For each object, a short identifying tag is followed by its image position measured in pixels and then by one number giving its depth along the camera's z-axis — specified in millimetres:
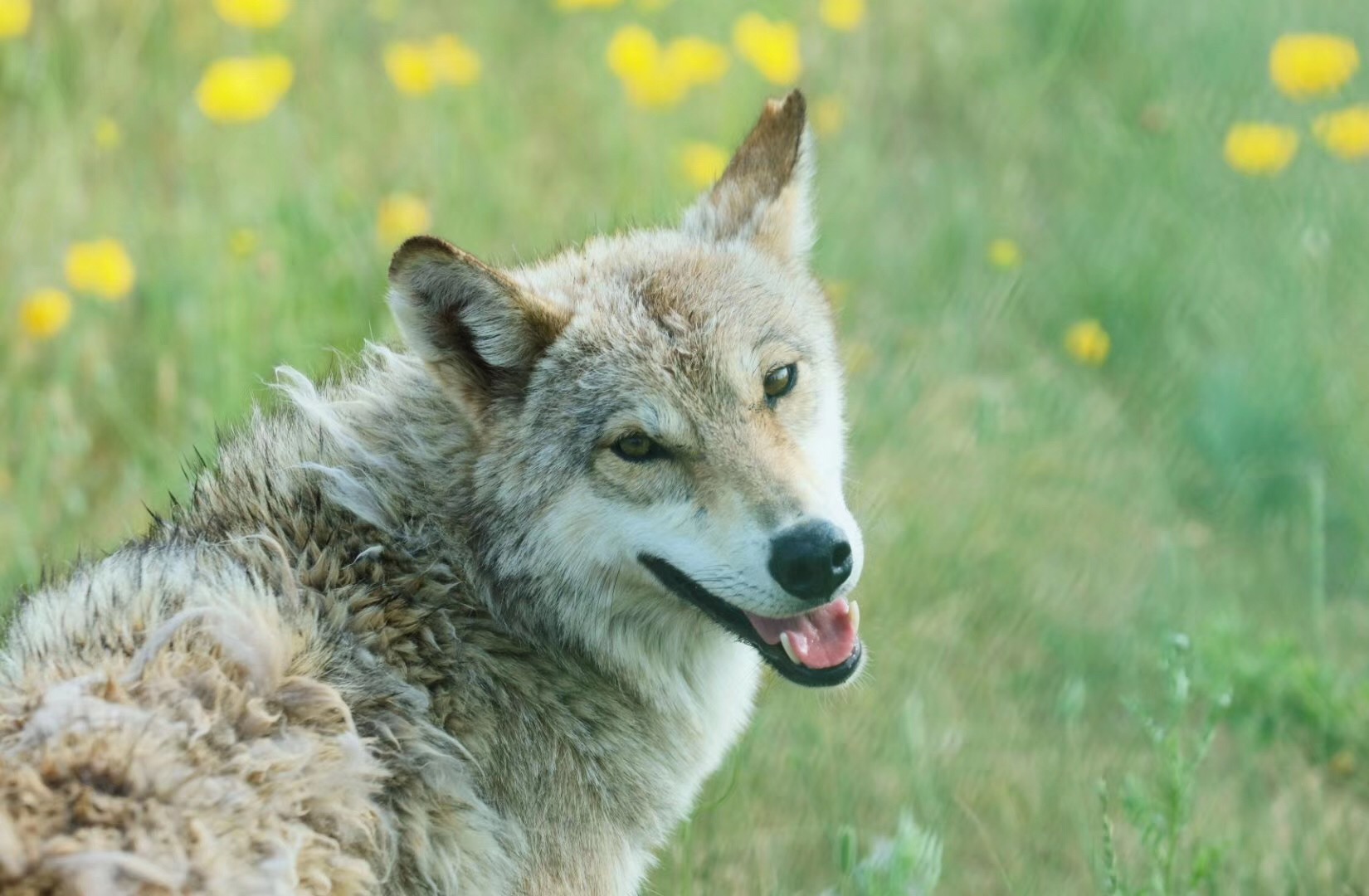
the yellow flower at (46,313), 9883
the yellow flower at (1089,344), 11359
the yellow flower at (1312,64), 11406
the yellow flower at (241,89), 10531
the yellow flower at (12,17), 10977
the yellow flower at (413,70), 11703
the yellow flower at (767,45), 12141
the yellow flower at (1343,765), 8664
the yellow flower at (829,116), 13461
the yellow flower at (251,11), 11102
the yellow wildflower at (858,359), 11539
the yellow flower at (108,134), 11047
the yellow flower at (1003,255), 11672
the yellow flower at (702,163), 12102
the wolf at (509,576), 5777
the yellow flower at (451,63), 12008
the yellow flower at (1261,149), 11805
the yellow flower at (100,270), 9820
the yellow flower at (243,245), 10375
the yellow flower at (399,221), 11008
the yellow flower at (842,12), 13266
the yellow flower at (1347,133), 11211
